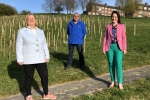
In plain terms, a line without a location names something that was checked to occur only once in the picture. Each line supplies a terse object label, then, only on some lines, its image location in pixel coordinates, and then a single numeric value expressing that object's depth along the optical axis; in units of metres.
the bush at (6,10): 30.38
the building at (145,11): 67.86
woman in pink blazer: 3.30
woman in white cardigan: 2.83
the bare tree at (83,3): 39.66
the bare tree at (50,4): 40.45
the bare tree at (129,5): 37.04
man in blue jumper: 4.47
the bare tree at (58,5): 39.63
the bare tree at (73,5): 38.25
